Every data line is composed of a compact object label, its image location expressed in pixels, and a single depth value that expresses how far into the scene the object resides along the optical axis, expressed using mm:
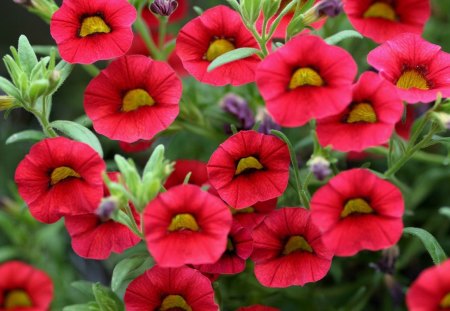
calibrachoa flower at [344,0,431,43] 398
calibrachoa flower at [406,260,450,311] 329
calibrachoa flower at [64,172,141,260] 372
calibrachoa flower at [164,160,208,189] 405
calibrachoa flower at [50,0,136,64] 377
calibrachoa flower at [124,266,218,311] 359
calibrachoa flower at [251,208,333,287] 363
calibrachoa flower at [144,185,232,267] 342
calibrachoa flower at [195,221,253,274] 367
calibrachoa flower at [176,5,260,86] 380
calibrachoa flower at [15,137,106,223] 362
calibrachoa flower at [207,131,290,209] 367
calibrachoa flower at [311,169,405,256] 345
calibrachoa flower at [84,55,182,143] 379
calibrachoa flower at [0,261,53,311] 352
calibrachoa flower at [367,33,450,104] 366
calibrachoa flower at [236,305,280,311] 375
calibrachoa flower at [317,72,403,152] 349
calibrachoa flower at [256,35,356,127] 349
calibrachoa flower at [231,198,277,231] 376
